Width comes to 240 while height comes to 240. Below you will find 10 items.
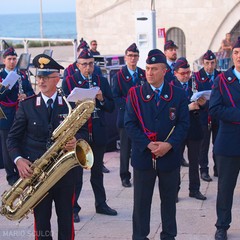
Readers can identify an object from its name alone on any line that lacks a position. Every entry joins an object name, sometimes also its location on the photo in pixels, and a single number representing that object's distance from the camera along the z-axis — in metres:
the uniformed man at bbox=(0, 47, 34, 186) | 9.36
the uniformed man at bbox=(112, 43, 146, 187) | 9.12
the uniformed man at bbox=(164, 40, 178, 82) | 11.17
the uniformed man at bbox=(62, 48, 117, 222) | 7.65
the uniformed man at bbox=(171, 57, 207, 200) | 8.45
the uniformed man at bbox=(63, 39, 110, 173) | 9.96
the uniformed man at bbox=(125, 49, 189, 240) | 6.12
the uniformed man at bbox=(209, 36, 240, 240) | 6.56
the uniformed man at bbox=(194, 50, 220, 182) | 9.21
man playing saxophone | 5.77
